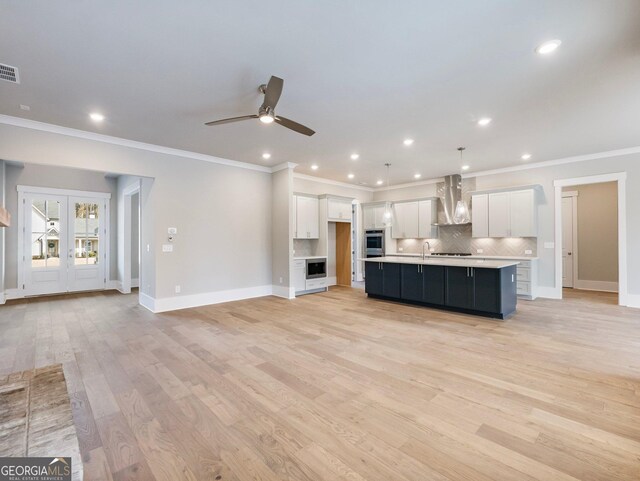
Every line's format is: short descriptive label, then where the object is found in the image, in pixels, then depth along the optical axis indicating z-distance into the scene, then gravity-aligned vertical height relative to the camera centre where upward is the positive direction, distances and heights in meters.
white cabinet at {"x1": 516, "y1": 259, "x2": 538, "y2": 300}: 6.52 -0.88
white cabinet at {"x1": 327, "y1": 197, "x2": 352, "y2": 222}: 7.99 +0.84
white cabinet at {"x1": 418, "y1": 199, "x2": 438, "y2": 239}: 8.23 +0.59
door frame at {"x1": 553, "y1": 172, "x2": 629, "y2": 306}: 5.79 +0.41
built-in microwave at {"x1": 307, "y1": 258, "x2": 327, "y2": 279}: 7.37 -0.69
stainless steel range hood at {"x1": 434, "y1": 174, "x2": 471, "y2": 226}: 7.73 +1.15
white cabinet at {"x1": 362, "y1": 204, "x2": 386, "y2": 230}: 9.05 +0.73
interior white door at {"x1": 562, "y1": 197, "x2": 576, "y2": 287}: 8.02 -0.03
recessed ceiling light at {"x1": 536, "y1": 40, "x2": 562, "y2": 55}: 2.63 +1.72
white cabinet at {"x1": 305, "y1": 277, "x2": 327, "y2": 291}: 7.34 -1.08
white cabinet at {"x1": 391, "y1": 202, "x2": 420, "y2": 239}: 8.52 +0.56
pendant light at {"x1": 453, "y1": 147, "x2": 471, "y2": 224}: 5.72 +0.53
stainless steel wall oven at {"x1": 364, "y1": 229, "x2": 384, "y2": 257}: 9.03 -0.09
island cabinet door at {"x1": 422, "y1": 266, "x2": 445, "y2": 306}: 5.50 -0.83
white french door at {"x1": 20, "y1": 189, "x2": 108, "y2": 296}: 7.02 -0.01
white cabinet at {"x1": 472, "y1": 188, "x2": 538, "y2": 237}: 6.63 +0.59
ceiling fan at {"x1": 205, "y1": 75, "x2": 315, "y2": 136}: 2.86 +1.39
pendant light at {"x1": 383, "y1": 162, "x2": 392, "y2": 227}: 8.70 +0.91
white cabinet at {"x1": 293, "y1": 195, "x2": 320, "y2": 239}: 7.33 +0.57
